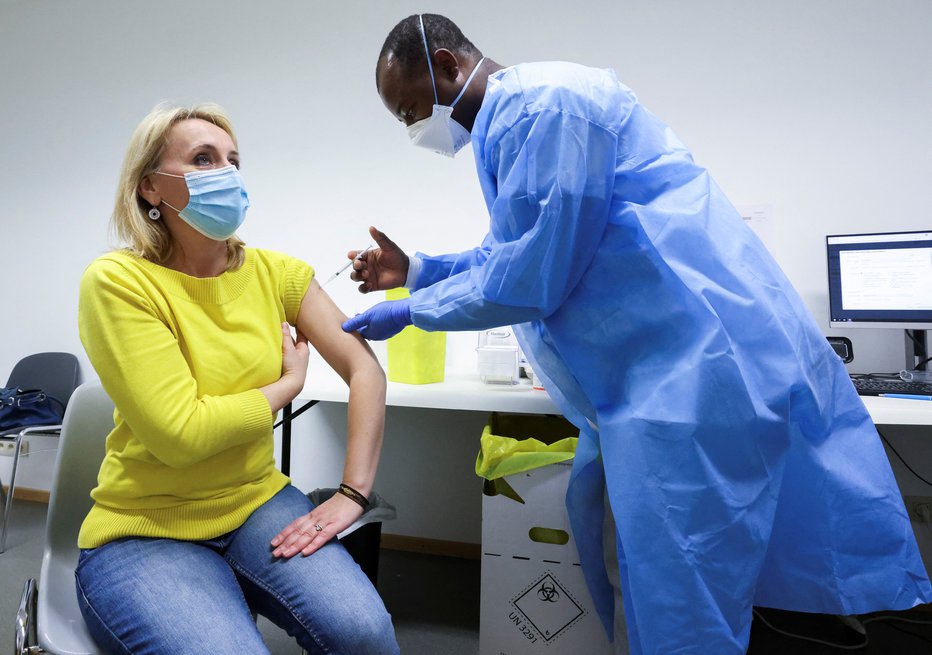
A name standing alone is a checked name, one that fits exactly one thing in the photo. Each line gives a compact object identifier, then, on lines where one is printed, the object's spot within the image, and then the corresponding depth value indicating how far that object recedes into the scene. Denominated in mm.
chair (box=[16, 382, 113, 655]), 863
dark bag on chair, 2455
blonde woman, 836
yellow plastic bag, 1371
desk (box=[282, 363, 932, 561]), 2297
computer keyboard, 1541
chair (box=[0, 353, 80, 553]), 2711
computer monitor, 1765
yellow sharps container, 1827
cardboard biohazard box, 1363
